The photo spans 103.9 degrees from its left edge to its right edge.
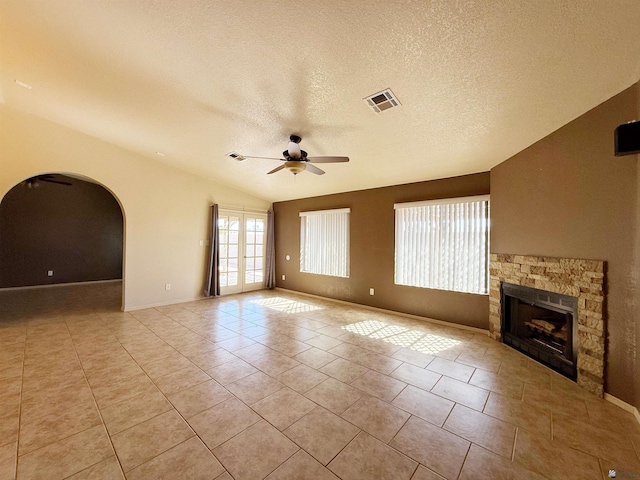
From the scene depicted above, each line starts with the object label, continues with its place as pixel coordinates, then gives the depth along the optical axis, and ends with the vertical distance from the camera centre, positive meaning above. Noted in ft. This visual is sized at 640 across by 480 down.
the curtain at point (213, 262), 19.57 -1.44
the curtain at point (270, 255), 23.65 -1.02
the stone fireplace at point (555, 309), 7.70 -2.33
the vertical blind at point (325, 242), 18.99 +0.24
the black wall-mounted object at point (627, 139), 5.49 +2.46
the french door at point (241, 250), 20.79 -0.54
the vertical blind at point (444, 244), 13.00 +0.14
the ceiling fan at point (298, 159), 9.93 +3.44
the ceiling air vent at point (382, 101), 8.09 +4.90
